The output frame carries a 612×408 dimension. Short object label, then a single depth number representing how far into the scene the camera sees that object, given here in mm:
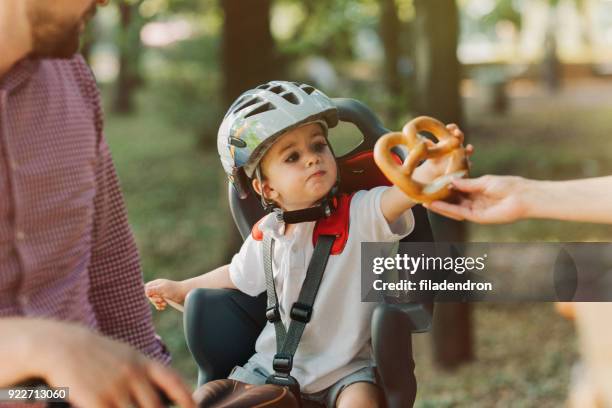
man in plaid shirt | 1142
